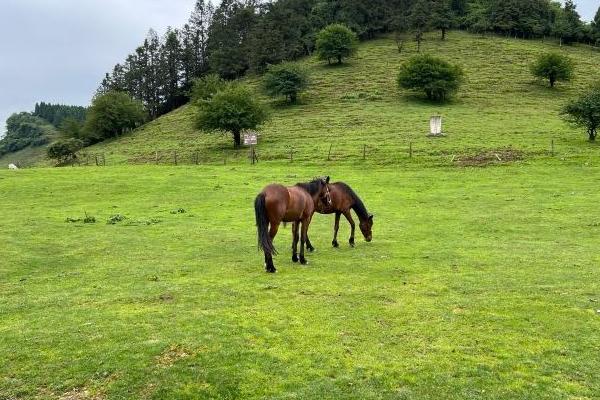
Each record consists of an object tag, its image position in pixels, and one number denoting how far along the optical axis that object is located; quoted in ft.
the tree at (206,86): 243.44
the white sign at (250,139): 168.35
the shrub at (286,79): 244.42
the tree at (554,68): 237.45
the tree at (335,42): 299.17
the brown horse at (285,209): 42.06
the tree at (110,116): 260.83
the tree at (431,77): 226.58
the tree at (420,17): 333.62
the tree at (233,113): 175.73
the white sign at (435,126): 164.04
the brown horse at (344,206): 54.85
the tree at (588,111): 141.38
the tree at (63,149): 200.60
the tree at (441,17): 339.98
